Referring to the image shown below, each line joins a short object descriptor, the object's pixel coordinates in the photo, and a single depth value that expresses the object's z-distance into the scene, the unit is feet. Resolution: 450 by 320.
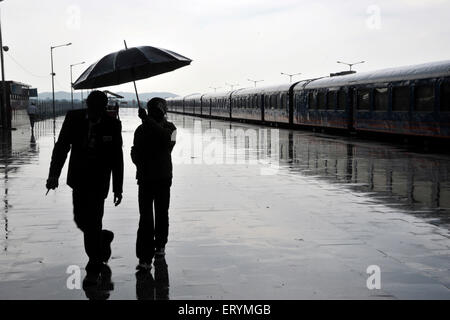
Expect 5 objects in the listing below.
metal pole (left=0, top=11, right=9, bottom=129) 132.26
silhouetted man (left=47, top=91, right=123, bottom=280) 22.68
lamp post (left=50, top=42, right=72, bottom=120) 245.65
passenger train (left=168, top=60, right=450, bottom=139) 82.02
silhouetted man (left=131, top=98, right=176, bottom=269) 24.44
